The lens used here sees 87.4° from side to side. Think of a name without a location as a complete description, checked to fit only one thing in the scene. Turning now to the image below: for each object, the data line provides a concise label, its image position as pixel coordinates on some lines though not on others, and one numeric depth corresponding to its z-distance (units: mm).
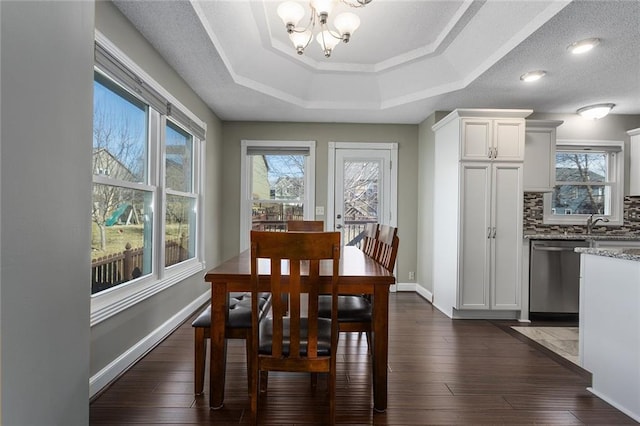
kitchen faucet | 3799
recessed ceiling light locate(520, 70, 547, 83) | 2910
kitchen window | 4000
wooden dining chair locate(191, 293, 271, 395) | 1780
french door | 4570
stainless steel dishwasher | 3418
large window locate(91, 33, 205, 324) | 2020
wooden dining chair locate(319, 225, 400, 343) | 1896
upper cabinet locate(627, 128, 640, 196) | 3898
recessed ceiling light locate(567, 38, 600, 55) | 2392
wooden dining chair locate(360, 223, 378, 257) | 2612
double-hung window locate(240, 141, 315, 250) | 4562
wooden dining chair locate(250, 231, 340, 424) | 1444
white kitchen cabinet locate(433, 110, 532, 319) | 3393
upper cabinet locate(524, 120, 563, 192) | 3629
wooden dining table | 1690
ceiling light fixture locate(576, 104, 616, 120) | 3697
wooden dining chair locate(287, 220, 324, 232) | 3309
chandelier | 2014
